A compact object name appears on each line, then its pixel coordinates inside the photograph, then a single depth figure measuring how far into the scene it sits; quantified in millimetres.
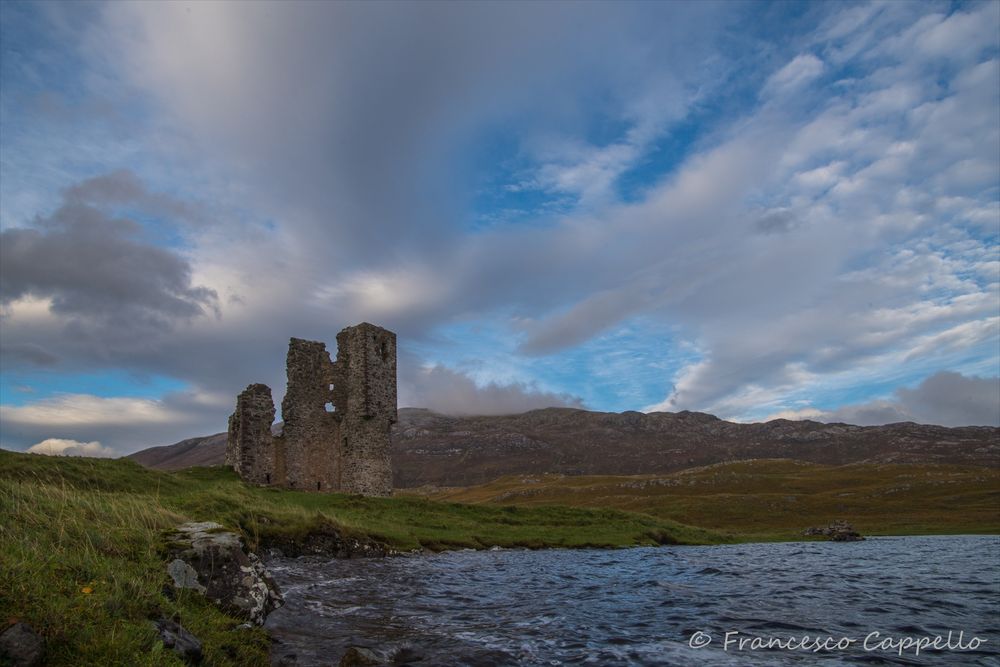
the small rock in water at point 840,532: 43062
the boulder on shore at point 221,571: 9602
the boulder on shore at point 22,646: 4930
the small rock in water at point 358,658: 8516
